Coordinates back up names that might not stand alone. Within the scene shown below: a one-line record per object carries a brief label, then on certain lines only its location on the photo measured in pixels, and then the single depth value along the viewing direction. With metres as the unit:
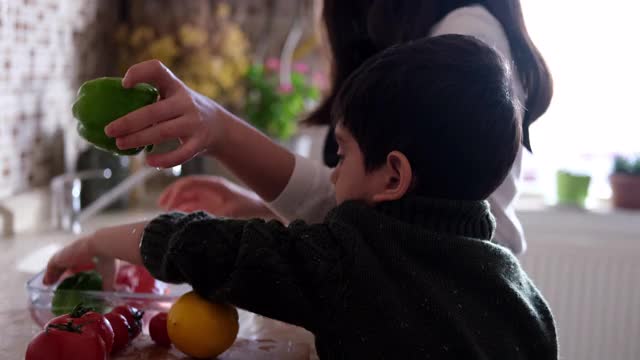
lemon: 0.88
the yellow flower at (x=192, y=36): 2.14
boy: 0.78
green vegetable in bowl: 1.05
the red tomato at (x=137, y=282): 1.14
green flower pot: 2.49
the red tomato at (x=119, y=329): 0.91
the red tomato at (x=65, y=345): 0.81
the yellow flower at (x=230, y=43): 2.19
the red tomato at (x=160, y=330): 0.95
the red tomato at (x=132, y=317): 0.95
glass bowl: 1.06
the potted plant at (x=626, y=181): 2.45
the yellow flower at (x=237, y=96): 2.23
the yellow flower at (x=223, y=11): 2.22
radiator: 2.32
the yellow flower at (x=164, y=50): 2.14
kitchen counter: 0.93
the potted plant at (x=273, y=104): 2.19
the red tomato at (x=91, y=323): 0.84
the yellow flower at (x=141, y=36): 2.18
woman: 0.88
